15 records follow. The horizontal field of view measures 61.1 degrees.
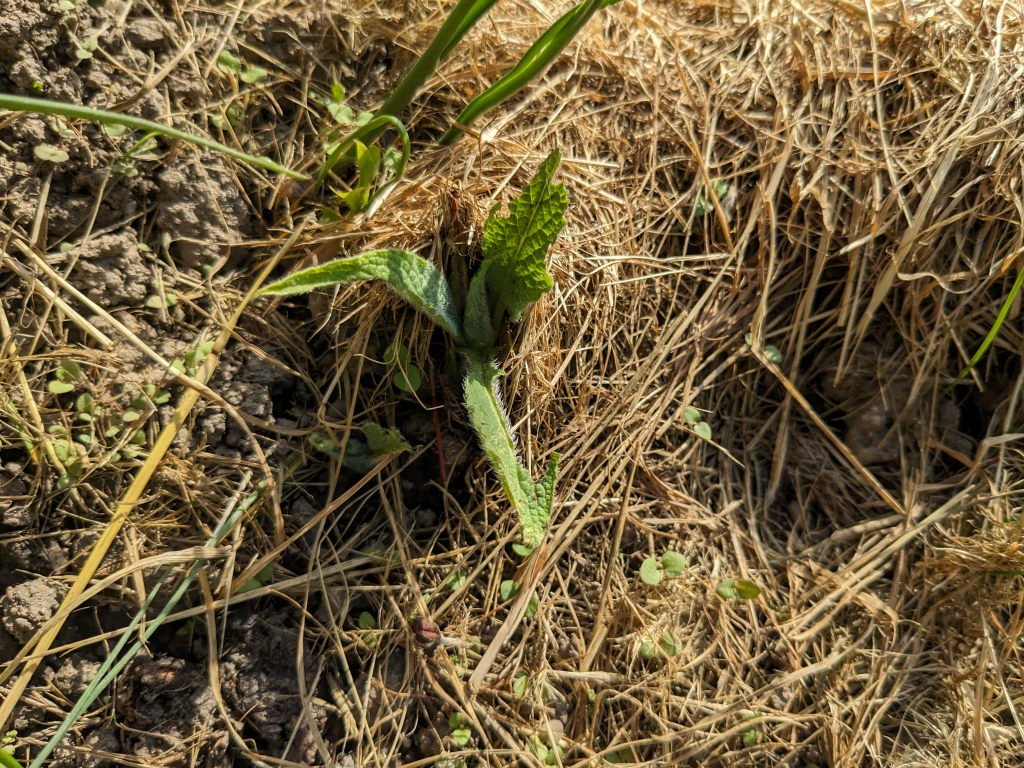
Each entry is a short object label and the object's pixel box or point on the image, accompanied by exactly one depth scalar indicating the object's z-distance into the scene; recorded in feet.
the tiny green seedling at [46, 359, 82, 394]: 1.04
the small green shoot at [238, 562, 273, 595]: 1.07
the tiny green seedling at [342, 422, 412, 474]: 1.11
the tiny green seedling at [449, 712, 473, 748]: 1.08
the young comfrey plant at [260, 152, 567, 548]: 1.01
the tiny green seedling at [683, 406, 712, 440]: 1.25
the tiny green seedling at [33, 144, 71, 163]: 1.06
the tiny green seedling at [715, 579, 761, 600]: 1.20
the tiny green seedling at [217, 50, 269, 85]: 1.18
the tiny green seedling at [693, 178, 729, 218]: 1.28
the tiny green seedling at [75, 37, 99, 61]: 1.09
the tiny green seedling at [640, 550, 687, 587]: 1.17
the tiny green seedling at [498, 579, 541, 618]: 1.13
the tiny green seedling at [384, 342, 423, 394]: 1.10
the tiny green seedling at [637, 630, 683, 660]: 1.16
